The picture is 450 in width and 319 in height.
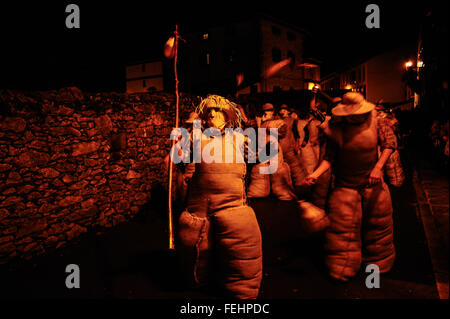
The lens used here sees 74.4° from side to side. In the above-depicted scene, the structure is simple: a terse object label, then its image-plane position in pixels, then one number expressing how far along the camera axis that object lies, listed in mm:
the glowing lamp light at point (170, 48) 3265
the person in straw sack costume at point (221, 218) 3070
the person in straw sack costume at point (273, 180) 7398
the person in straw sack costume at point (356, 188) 3479
